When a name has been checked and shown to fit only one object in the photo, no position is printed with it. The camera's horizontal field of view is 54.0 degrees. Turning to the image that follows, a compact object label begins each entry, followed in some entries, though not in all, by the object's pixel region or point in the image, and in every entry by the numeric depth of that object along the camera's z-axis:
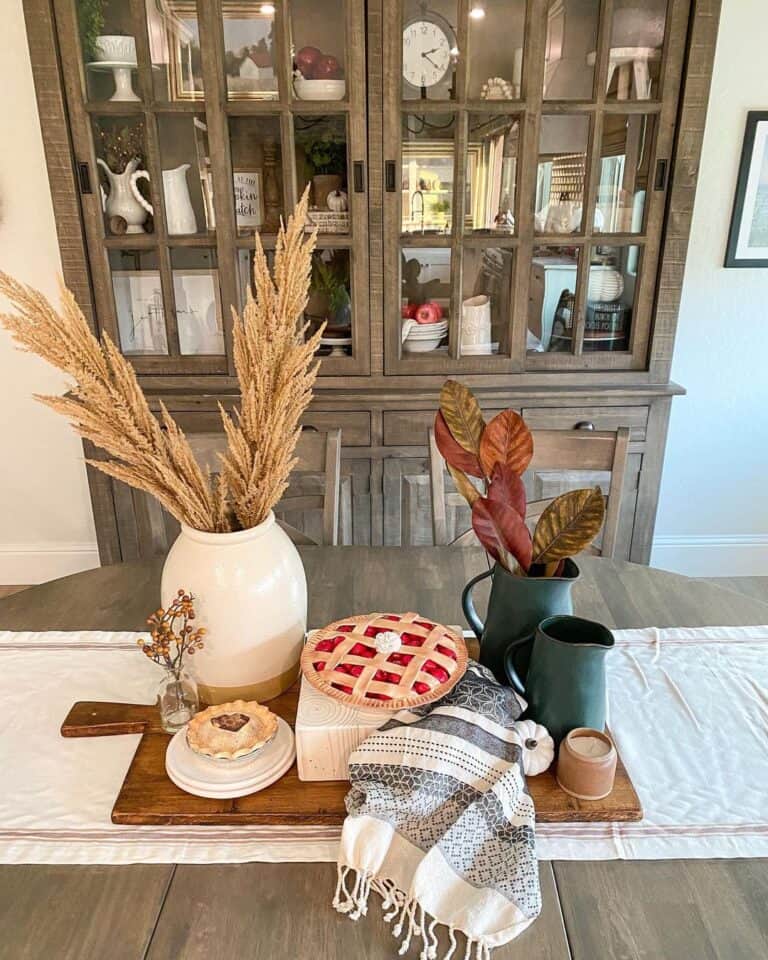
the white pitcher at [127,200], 2.20
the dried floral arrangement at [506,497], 0.93
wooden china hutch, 2.07
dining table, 0.72
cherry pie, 0.91
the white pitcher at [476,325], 2.35
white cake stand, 2.09
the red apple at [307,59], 2.09
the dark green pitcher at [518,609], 0.95
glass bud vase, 0.98
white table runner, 0.84
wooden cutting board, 0.86
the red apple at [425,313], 2.33
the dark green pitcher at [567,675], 0.88
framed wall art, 2.49
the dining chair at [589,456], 1.57
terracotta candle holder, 0.87
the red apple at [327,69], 2.09
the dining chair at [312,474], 1.59
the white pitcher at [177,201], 2.21
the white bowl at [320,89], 2.11
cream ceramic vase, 0.95
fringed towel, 0.74
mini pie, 0.89
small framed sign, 2.21
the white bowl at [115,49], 2.08
